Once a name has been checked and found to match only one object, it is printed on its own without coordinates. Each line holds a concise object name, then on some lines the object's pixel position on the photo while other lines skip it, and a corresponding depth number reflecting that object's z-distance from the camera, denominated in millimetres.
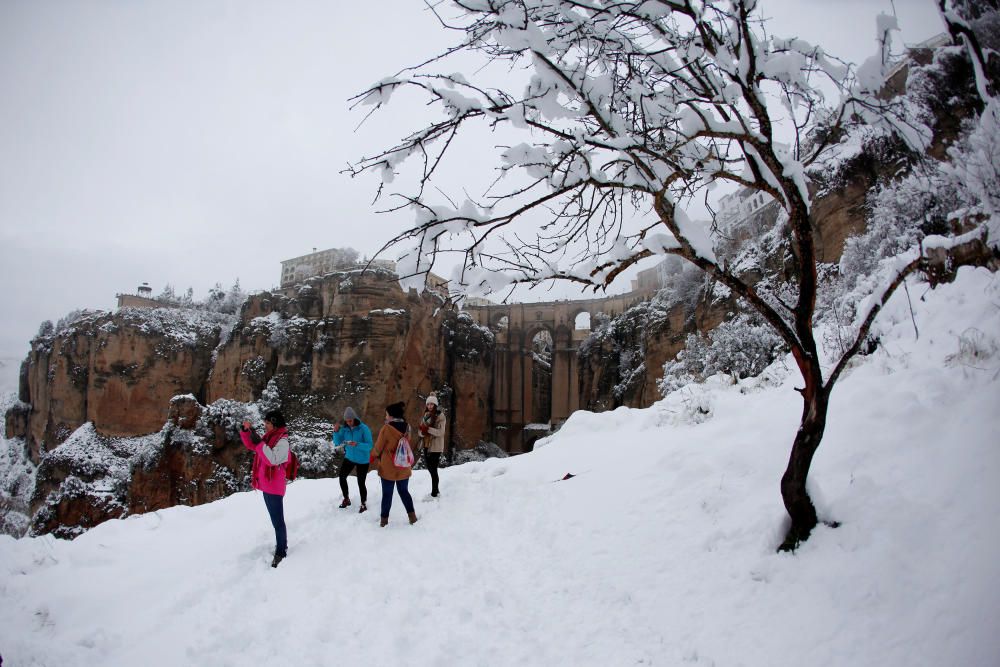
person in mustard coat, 5684
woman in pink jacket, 5020
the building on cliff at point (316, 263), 49438
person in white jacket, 6797
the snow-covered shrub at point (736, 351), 13164
